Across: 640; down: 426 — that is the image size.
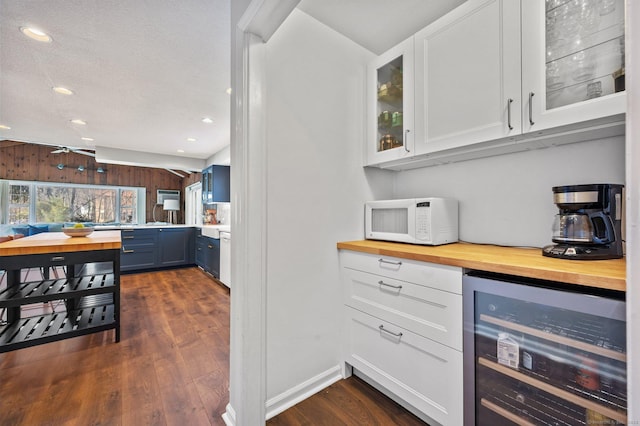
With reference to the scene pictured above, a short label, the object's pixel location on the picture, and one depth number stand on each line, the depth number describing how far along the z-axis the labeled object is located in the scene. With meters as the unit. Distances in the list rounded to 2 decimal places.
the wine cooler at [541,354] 0.82
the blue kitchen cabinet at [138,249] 4.75
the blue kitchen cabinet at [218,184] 4.86
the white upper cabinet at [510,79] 1.09
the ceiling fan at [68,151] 5.95
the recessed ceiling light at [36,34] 1.85
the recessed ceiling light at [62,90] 2.71
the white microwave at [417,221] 1.53
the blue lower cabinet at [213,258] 4.11
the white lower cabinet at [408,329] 1.18
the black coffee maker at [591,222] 1.06
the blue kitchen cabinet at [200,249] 4.77
